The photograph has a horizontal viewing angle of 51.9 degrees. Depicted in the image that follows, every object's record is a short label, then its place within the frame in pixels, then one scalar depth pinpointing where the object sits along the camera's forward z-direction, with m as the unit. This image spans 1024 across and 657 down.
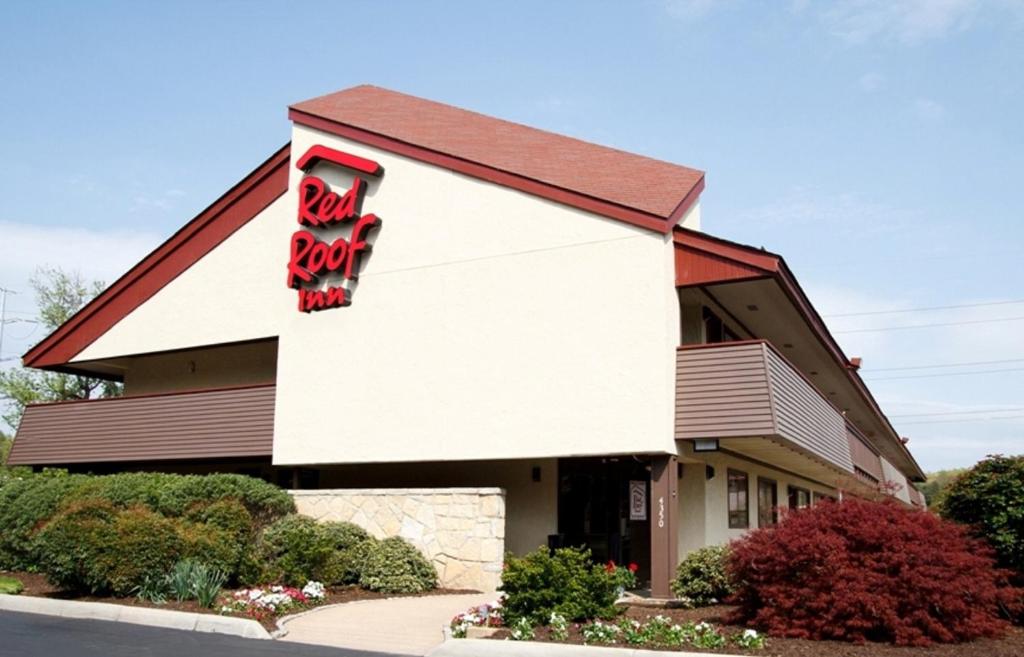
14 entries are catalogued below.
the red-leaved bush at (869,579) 12.58
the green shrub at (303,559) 18.77
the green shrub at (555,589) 13.64
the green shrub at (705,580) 16.02
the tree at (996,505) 14.60
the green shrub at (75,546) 17.02
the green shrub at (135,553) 16.86
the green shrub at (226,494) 20.33
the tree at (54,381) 42.25
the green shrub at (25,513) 22.20
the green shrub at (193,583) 16.09
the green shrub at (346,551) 19.28
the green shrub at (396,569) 19.22
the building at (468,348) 19.30
